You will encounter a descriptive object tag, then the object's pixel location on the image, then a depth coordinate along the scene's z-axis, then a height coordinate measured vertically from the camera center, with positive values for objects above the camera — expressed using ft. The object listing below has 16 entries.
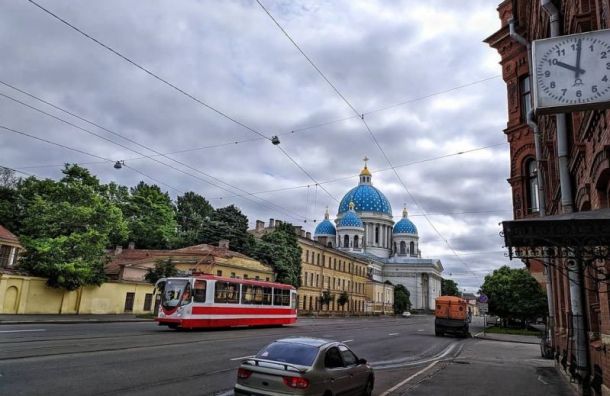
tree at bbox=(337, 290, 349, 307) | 253.65 +4.94
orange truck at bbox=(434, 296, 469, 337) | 112.57 -0.60
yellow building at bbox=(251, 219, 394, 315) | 224.33 +15.39
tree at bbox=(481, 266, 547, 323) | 136.26 +6.06
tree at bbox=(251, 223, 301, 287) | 193.36 +20.70
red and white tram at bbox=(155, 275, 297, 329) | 80.84 +0.02
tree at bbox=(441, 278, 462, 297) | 494.83 +28.06
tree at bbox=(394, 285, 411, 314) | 350.64 +8.34
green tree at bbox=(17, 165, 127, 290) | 108.99 +14.50
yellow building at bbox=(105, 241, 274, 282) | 143.13 +12.78
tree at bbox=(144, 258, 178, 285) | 129.59 +7.56
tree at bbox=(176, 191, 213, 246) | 257.14 +50.56
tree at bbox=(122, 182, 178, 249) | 208.64 +35.36
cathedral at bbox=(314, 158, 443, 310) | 366.84 +53.82
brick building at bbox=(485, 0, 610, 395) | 22.50 +7.07
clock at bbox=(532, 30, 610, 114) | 21.48 +11.16
